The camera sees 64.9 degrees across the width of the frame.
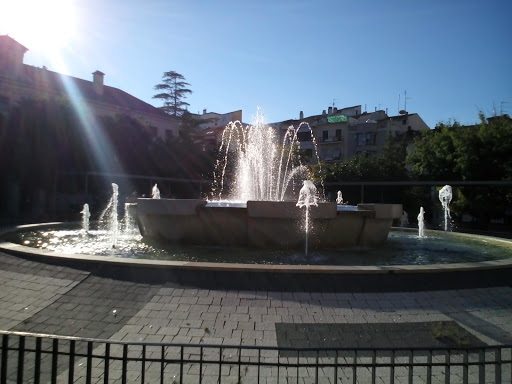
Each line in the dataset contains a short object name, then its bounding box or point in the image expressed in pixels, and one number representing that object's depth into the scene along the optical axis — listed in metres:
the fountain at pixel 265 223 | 8.51
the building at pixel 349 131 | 48.62
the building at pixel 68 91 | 32.06
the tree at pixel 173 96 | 48.22
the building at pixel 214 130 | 48.06
